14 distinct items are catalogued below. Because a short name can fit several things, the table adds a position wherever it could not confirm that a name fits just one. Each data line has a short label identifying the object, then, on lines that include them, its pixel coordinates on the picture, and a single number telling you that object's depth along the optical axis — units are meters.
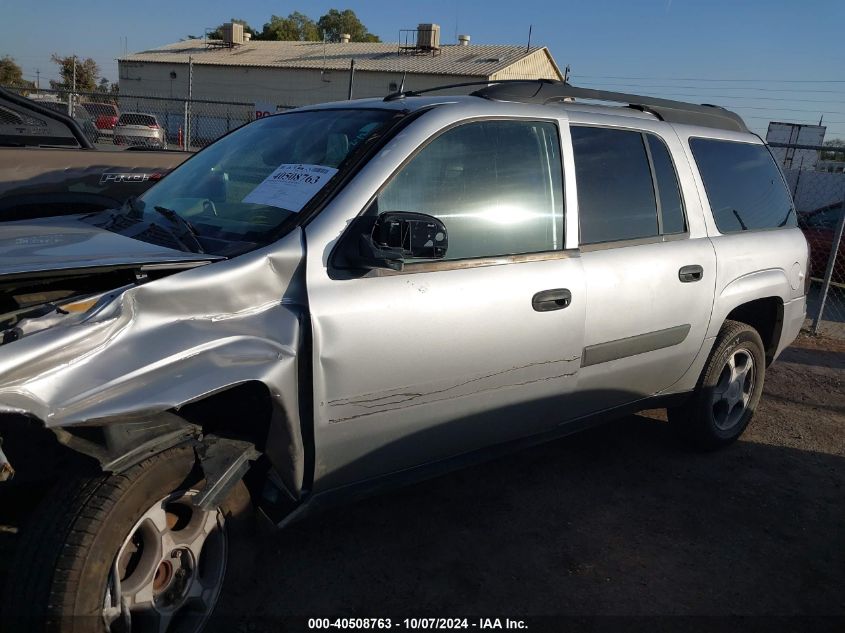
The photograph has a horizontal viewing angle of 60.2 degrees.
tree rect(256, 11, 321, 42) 64.69
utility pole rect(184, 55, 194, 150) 12.77
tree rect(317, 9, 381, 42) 72.44
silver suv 2.10
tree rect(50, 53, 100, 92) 52.56
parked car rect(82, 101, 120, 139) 23.03
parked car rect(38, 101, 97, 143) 8.95
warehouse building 38.22
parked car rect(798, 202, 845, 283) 10.58
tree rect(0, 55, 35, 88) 40.55
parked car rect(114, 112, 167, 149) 17.83
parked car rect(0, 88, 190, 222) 4.81
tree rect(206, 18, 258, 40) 58.04
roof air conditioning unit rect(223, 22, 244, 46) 46.97
